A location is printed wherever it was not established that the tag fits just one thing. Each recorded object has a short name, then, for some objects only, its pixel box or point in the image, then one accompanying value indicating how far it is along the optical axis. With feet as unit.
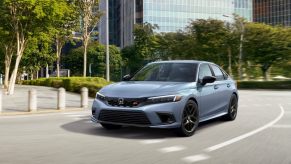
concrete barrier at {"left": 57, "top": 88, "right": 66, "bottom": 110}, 48.03
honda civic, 25.94
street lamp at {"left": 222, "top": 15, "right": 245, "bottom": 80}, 153.32
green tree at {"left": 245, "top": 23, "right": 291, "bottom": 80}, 141.49
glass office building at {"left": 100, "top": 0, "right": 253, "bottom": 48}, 322.75
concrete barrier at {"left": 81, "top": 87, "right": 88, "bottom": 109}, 51.03
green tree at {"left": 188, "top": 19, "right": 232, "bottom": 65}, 159.84
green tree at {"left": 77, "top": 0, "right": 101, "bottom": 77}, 131.54
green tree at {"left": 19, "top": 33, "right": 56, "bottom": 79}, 140.67
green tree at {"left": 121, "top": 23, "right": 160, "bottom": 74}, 206.49
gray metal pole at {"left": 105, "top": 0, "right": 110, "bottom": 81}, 78.89
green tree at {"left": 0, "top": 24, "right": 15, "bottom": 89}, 83.83
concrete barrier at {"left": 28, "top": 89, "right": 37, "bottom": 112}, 45.44
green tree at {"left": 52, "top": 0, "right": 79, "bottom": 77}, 74.66
